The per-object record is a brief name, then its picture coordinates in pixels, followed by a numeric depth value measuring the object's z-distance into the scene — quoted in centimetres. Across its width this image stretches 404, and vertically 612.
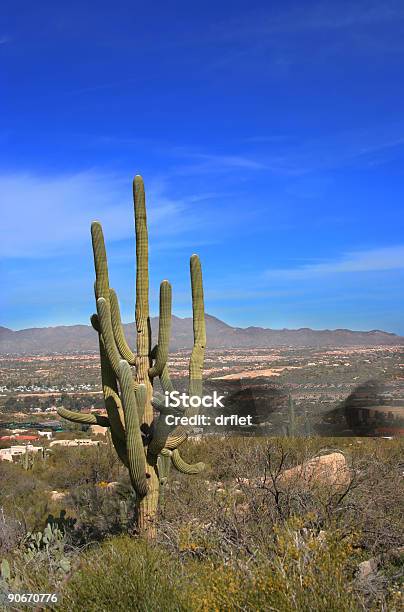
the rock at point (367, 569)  500
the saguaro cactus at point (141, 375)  765
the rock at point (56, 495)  1373
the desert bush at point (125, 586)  439
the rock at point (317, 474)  838
